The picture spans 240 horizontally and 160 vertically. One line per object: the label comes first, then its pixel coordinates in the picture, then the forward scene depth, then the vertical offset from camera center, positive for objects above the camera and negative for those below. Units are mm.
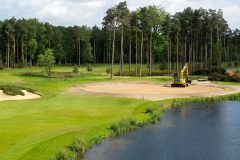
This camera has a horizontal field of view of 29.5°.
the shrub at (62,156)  32375 -6533
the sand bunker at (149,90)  76438 -4856
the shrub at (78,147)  35691 -6530
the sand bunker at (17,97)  64938 -4722
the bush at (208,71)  123500 -2082
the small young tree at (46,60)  114000 +1141
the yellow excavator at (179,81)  92950 -3536
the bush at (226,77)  105488 -3243
